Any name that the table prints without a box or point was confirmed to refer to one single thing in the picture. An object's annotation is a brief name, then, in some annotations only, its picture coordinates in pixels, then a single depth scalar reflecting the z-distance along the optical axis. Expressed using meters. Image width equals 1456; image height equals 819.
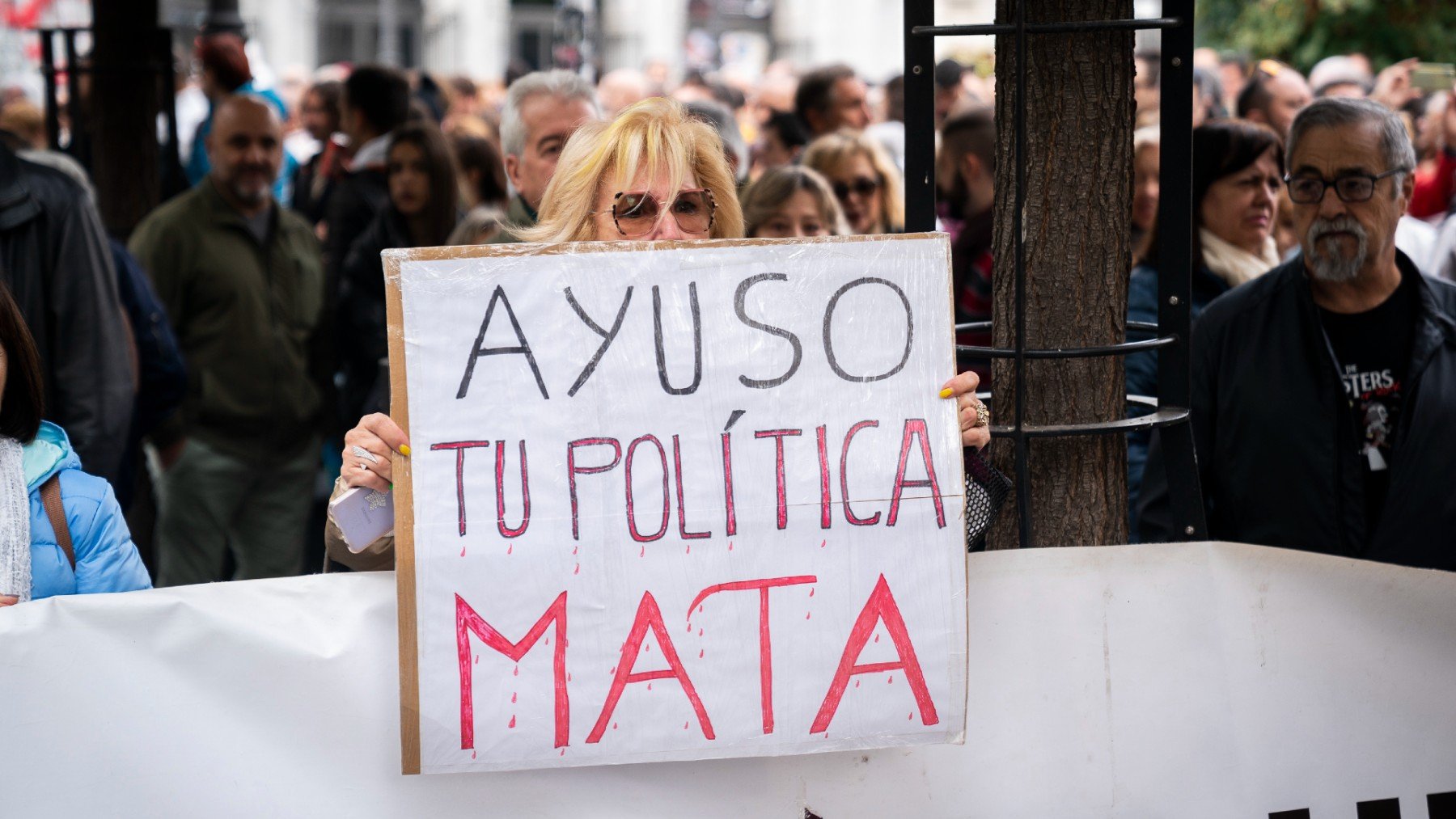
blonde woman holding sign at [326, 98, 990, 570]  2.67
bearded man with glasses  3.35
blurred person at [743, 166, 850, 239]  5.18
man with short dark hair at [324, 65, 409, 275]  6.09
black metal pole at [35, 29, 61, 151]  6.70
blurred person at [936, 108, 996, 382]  4.75
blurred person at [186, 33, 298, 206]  7.83
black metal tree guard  2.59
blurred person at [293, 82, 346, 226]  8.08
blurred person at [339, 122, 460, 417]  5.62
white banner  2.35
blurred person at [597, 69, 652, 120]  12.30
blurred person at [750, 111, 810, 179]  7.94
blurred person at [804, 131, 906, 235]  6.04
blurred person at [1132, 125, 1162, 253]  5.14
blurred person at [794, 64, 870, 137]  8.05
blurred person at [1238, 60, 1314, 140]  7.15
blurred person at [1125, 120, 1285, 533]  4.41
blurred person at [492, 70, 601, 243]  4.36
